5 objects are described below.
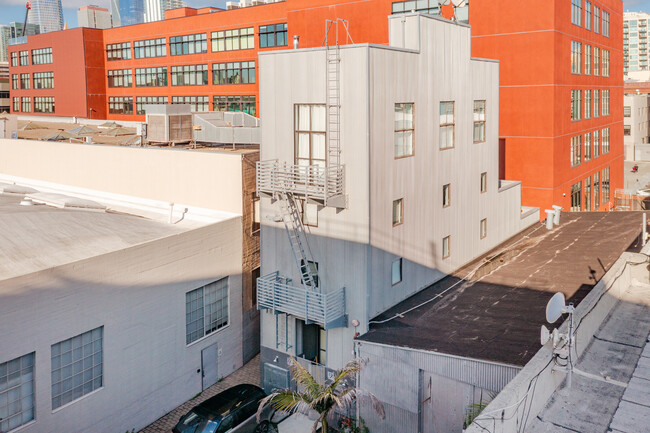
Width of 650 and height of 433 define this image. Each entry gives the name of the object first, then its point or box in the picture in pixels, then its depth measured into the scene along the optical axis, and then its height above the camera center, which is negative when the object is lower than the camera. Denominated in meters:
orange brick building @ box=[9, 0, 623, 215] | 41.03 +8.76
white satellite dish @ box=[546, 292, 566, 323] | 14.98 -3.61
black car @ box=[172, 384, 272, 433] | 21.86 -8.95
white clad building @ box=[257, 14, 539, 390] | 22.91 -0.89
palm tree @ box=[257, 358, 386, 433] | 19.70 -7.51
